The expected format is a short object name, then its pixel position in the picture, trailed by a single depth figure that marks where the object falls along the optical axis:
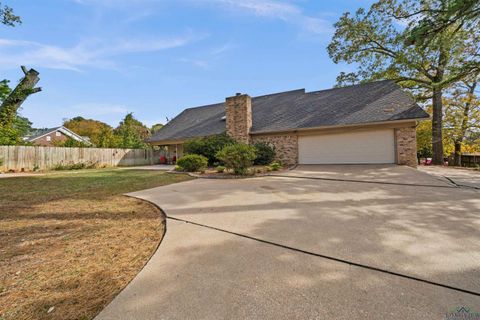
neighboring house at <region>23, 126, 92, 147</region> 30.46
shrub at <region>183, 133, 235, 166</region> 11.69
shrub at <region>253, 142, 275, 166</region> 11.68
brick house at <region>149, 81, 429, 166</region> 9.94
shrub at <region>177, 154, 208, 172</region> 10.00
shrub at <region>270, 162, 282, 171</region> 9.74
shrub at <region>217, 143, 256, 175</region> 8.30
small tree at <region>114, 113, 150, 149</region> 21.21
